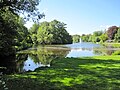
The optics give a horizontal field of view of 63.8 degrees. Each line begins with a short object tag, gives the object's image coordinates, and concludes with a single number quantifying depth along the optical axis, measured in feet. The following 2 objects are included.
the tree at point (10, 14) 33.89
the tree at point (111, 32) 214.87
